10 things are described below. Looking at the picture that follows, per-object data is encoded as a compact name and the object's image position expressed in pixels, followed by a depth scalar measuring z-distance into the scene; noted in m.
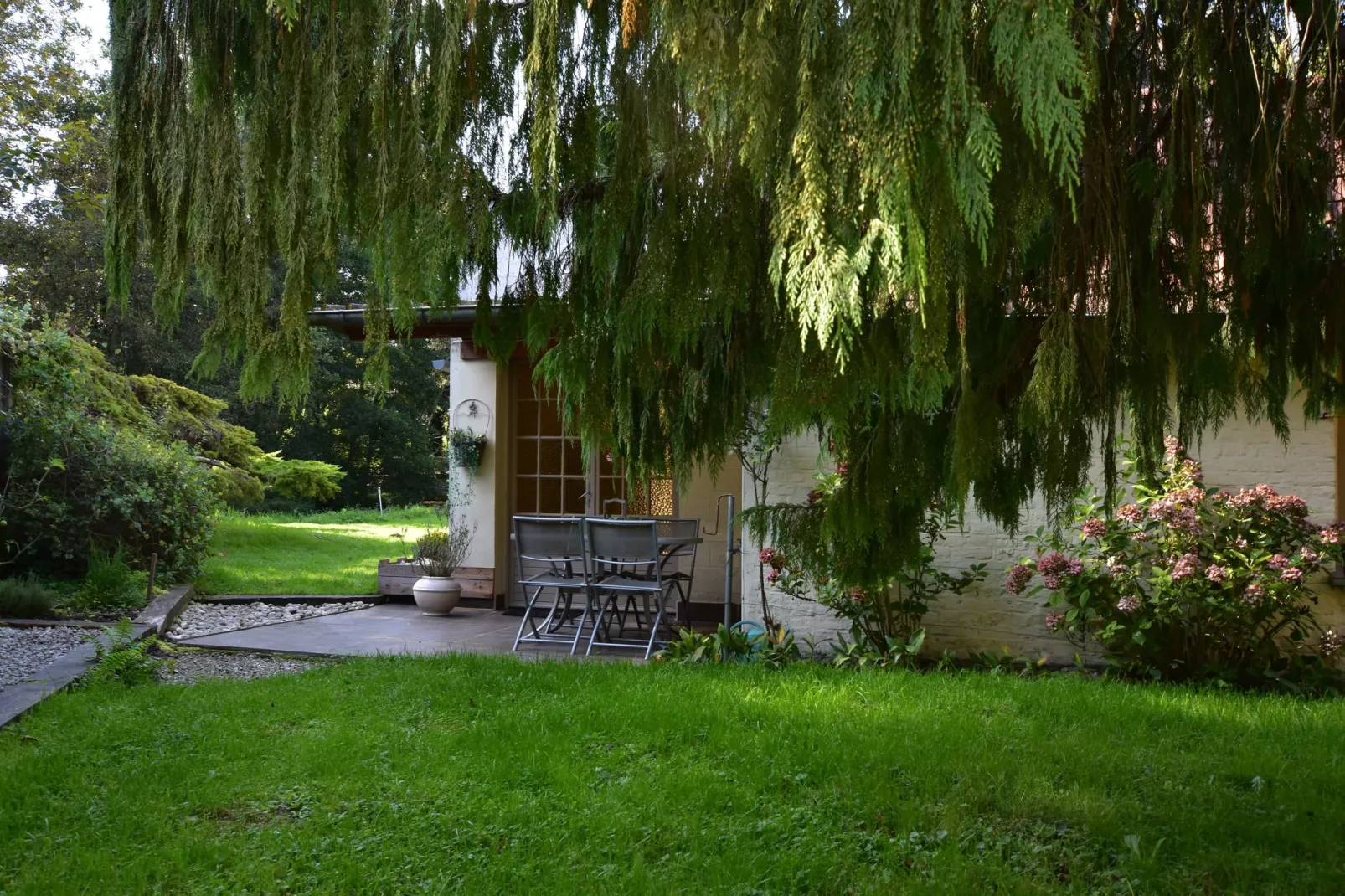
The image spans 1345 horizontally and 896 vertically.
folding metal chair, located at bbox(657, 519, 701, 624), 7.27
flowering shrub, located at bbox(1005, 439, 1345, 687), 5.37
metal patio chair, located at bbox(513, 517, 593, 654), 6.96
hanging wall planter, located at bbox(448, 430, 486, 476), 9.26
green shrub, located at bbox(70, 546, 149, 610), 8.10
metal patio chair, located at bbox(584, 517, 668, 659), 6.63
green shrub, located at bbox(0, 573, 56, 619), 7.61
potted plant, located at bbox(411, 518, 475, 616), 8.80
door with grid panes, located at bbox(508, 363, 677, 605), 9.12
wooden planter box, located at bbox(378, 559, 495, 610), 9.23
